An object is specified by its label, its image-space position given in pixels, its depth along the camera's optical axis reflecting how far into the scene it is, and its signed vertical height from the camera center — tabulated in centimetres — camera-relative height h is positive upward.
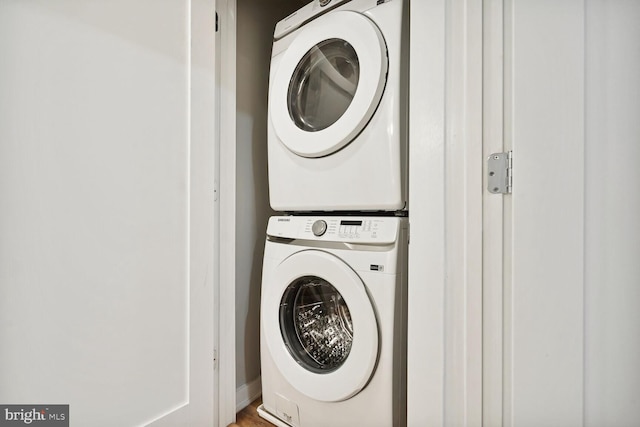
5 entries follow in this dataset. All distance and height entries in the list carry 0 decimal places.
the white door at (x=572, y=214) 56 -1
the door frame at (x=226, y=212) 127 -1
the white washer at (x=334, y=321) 96 -40
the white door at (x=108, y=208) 66 +0
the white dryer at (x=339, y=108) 100 +37
